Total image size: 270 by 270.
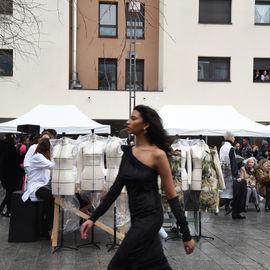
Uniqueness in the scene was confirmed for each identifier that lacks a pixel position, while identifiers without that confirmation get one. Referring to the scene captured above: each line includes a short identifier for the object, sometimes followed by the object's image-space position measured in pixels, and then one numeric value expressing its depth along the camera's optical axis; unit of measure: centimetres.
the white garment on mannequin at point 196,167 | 759
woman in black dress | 334
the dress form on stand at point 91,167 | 694
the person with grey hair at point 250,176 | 1174
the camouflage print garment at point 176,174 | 748
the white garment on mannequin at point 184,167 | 757
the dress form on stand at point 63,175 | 685
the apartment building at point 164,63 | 2105
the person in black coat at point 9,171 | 1034
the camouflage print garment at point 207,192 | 770
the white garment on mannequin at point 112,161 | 700
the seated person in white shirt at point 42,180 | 757
